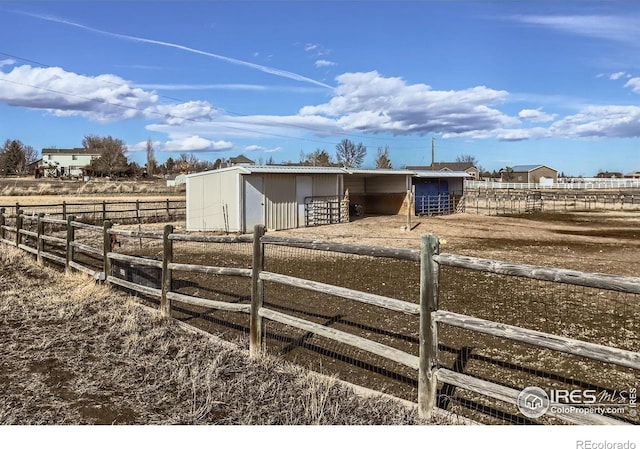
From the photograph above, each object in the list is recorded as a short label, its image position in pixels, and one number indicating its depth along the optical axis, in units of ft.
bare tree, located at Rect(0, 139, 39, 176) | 268.62
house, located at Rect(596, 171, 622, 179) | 367.66
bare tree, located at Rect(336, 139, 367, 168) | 265.54
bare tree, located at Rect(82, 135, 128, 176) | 237.86
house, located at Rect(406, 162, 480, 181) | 279.06
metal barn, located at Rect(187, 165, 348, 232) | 63.87
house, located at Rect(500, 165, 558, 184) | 277.23
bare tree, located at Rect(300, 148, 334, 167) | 223.81
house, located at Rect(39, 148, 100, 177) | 301.22
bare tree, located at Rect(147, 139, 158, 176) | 284.16
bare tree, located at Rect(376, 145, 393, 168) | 216.49
